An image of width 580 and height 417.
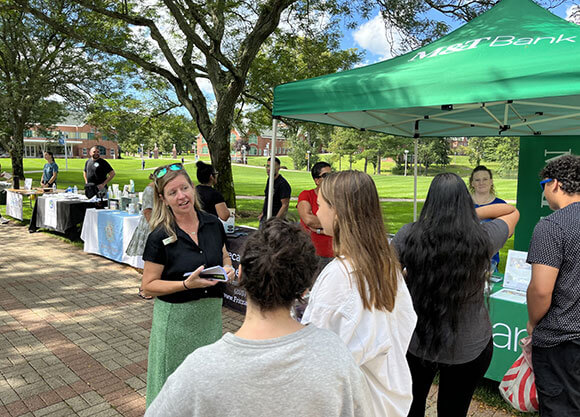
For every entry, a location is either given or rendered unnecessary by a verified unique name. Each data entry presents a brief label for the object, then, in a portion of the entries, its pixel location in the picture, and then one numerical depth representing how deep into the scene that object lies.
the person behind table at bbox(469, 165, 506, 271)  4.11
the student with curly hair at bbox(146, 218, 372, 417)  0.91
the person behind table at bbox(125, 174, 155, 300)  5.11
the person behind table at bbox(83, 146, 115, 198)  9.38
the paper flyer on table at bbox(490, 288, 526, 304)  3.04
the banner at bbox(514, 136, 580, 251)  5.61
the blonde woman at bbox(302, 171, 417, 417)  1.31
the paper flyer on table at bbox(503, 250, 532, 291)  3.26
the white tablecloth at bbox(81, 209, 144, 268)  6.77
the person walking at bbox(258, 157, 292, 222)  6.45
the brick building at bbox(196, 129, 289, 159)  94.27
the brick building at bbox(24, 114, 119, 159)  83.50
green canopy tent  2.81
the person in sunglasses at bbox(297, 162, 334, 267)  4.24
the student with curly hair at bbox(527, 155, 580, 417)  1.86
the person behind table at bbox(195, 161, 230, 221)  4.59
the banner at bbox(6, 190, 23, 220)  11.54
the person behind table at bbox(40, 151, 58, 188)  12.45
